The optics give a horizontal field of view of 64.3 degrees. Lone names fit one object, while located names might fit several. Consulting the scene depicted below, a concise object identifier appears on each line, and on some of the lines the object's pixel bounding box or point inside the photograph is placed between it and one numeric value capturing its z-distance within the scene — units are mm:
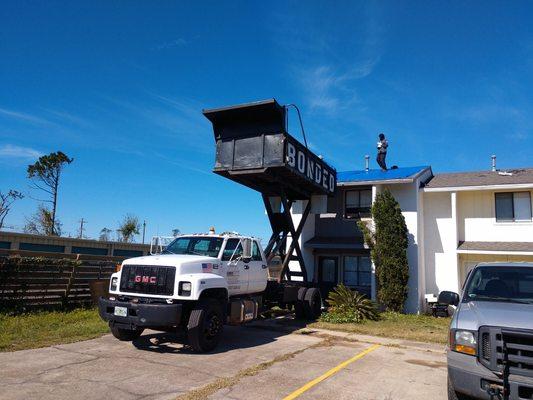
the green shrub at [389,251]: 15203
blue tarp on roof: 16891
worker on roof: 19047
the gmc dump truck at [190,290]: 7832
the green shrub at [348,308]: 12891
